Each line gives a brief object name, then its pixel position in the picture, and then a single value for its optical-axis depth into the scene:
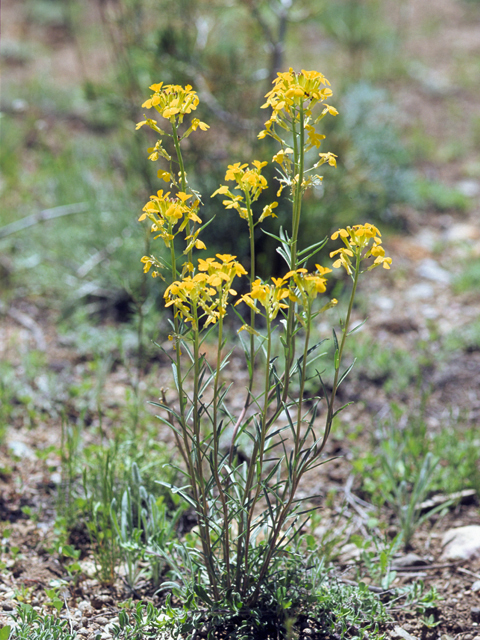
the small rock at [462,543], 2.03
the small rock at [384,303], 3.79
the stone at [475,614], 1.77
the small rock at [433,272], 4.11
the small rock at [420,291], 3.92
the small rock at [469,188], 5.26
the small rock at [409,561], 2.02
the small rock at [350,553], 2.06
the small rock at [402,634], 1.70
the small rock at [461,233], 4.59
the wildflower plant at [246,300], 1.26
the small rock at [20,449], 2.45
